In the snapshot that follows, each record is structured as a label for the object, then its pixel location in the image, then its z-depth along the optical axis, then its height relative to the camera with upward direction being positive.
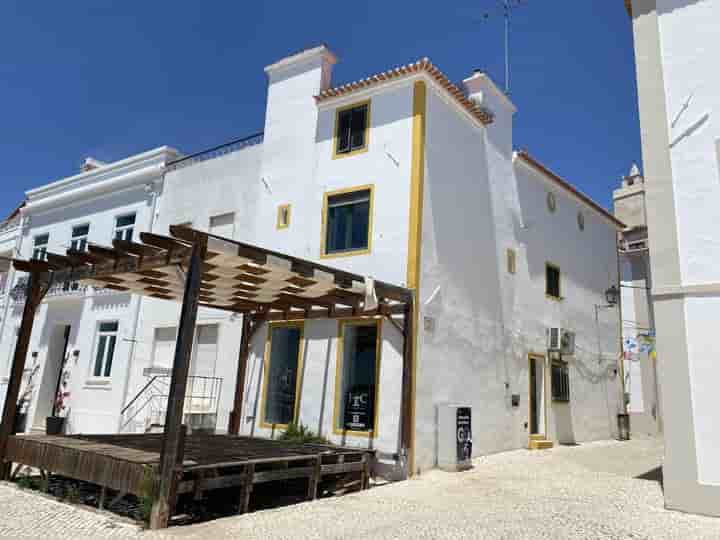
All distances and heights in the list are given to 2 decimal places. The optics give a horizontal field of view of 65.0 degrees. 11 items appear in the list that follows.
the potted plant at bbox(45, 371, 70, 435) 15.01 -0.50
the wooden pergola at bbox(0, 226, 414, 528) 6.60 +1.80
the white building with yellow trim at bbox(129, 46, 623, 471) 10.78 +3.44
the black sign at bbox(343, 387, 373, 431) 10.34 -0.09
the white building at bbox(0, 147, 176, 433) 15.41 +2.31
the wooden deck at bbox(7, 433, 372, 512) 6.66 -0.85
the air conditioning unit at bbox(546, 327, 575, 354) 14.96 +2.02
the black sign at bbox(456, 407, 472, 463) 10.36 -0.40
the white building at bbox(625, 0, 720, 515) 7.31 +2.79
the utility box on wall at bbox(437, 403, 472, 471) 10.27 -0.49
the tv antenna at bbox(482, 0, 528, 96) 14.55 +9.92
